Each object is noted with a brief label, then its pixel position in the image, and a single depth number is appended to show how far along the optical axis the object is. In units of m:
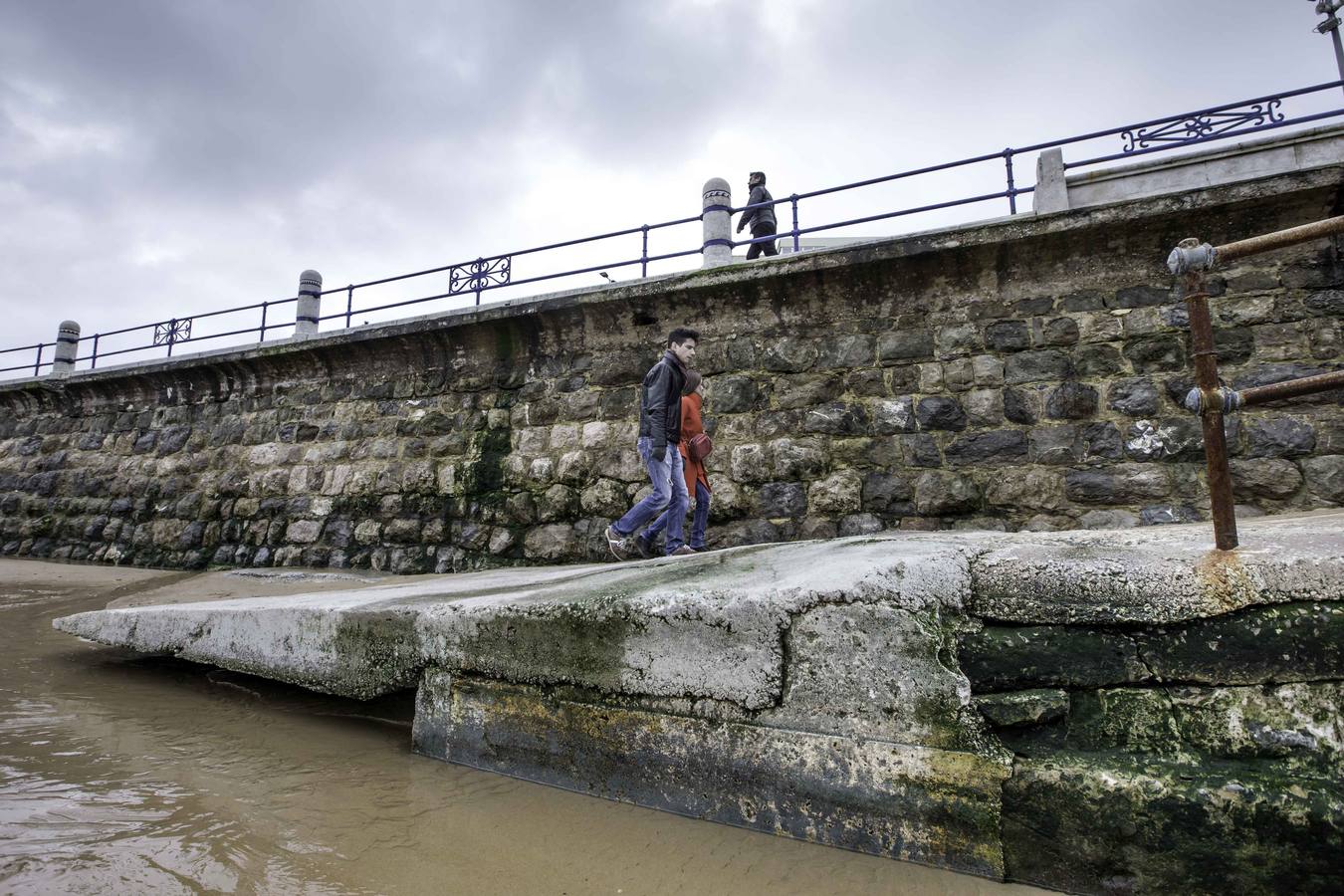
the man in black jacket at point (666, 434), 4.50
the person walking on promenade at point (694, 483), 4.85
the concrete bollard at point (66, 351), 10.56
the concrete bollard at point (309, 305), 8.39
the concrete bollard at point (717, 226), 6.25
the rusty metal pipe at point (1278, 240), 1.71
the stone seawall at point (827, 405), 4.52
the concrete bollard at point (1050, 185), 5.10
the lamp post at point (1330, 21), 7.46
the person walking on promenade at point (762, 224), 6.89
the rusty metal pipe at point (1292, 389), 1.73
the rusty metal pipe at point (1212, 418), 1.75
